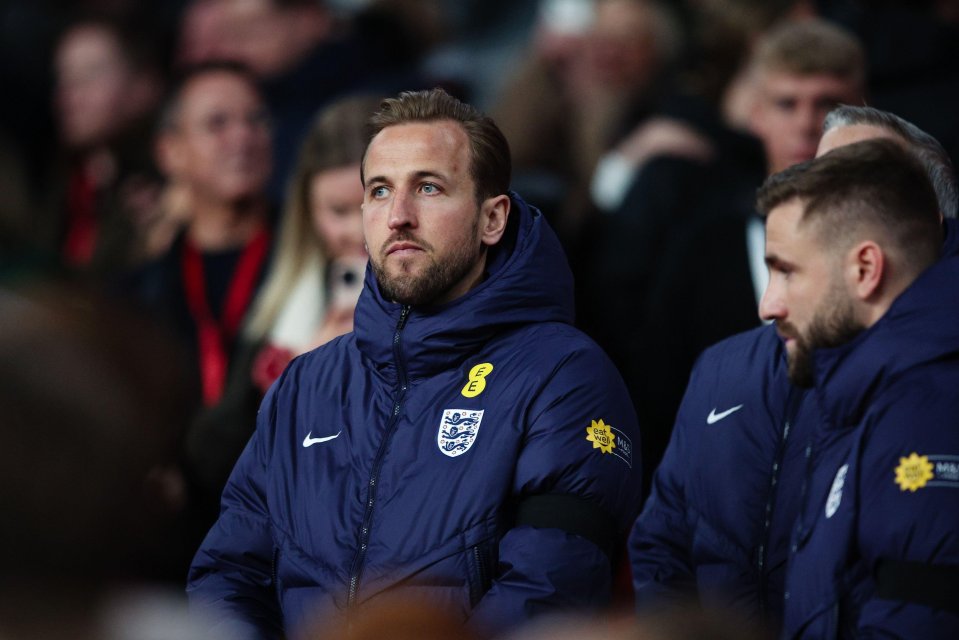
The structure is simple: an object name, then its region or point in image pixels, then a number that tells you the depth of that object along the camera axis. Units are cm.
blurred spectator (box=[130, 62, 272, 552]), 1385
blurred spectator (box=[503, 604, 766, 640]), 409
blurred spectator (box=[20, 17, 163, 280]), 1705
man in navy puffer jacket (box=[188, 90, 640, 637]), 833
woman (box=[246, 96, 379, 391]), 1242
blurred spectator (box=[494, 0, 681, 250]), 1642
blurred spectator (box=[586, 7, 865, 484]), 1217
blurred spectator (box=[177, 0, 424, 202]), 1742
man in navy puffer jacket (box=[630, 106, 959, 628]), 891
